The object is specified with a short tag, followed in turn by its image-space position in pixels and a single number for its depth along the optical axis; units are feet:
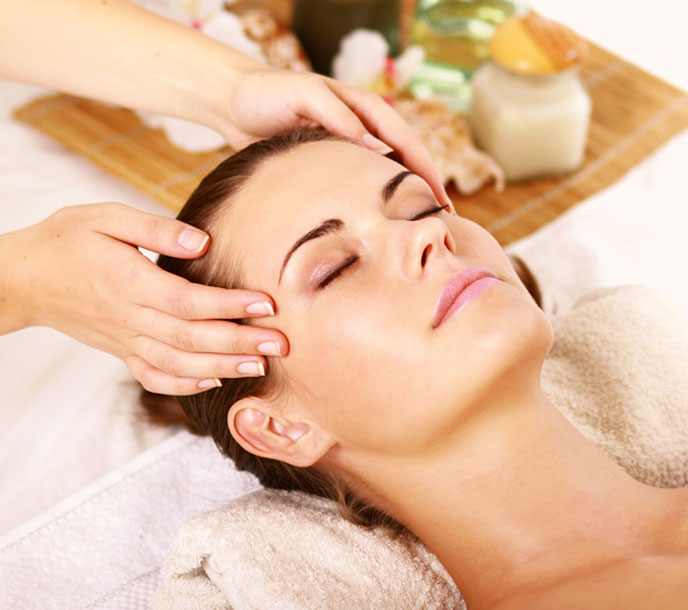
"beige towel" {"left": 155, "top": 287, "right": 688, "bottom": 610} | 4.08
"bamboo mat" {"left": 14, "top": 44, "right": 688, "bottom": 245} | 6.65
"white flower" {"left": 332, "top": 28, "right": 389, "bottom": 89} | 7.10
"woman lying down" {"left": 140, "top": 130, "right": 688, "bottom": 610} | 3.52
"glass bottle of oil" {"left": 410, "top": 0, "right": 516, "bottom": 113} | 7.63
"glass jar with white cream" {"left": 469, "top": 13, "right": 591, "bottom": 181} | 6.30
